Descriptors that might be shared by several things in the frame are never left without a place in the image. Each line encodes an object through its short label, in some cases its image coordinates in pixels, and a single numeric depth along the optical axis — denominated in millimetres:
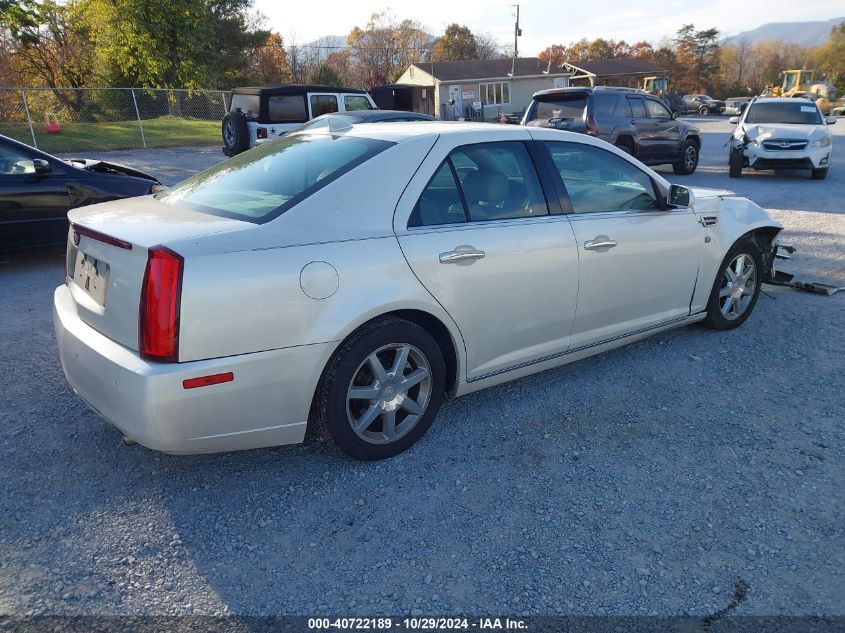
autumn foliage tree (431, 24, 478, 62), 69750
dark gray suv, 12766
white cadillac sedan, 2635
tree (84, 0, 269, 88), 30609
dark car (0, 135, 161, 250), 6613
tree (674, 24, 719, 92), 67000
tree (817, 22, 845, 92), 62375
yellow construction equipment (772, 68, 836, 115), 46425
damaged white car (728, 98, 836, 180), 12859
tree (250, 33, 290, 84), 41350
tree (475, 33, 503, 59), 75144
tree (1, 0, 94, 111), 33938
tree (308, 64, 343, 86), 42031
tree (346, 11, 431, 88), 62281
